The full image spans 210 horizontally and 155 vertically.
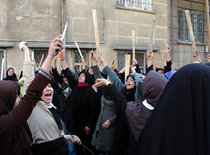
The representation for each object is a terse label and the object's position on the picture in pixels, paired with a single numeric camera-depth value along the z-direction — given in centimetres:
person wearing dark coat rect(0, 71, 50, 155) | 187
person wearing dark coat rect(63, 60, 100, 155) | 474
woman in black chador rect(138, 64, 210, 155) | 146
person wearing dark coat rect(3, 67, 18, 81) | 771
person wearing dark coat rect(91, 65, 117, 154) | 395
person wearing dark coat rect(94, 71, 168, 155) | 235
